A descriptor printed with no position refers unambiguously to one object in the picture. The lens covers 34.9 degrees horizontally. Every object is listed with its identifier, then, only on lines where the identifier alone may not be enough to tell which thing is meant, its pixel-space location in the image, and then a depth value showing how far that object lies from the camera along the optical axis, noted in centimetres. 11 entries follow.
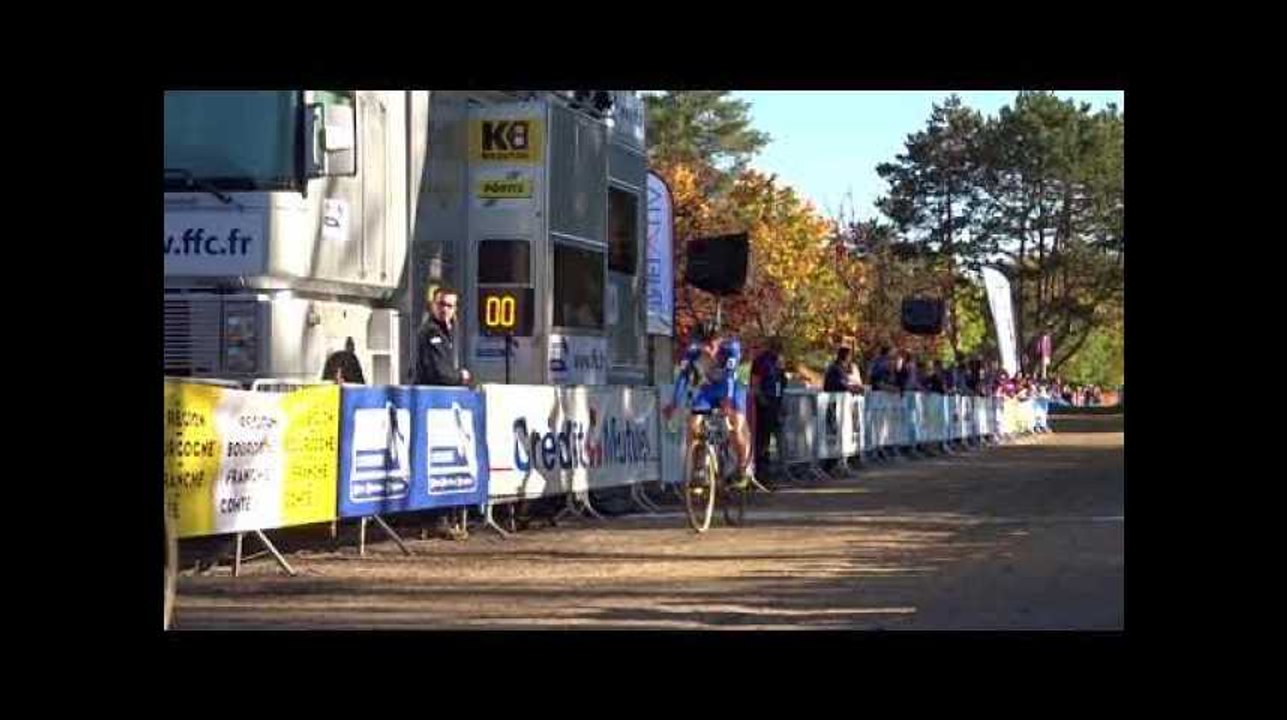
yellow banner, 1155
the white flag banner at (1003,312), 4594
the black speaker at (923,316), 3247
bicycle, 1622
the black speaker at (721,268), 1758
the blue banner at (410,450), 1370
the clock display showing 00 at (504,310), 1680
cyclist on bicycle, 1652
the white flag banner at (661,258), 2120
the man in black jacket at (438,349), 1530
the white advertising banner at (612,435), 1748
